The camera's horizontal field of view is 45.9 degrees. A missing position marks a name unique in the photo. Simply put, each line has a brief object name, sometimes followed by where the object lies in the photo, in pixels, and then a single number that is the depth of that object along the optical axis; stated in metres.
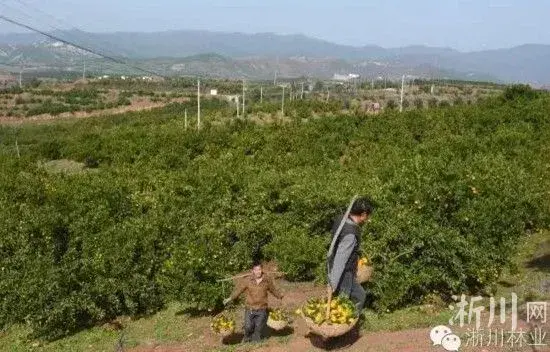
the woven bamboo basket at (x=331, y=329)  7.66
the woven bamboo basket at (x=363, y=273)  8.90
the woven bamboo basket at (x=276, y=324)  9.59
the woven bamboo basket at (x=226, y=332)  10.01
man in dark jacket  7.43
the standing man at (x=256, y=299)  9.24
